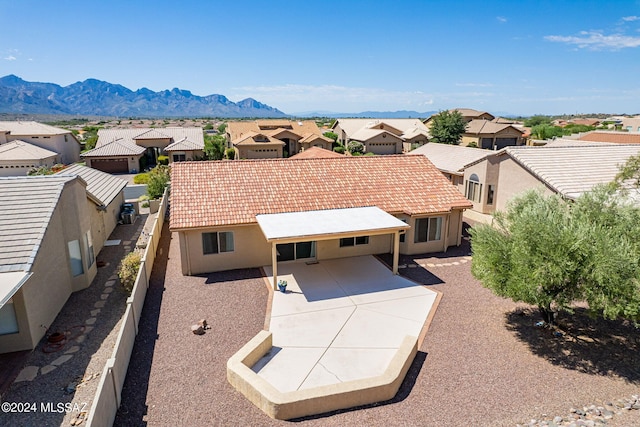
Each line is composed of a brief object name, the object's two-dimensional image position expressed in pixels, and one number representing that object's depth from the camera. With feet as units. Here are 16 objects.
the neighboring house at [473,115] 302.00
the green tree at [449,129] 208.33
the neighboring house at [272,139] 187.62
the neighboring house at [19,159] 143.74
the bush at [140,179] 137.39
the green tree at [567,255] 36.04
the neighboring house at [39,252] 42.50
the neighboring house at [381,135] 212.02
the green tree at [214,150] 180.24
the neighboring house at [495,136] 207.41
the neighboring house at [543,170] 73.26
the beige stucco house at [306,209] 59.11
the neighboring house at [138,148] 160.56
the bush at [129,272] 54.08
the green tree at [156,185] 110.93
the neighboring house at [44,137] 171.32
